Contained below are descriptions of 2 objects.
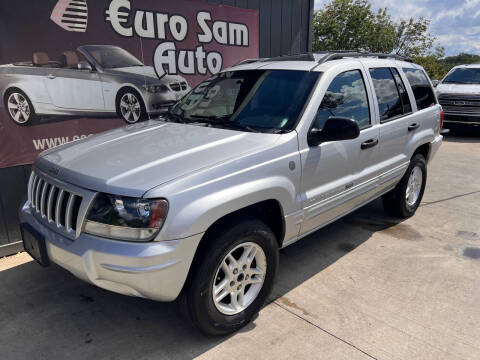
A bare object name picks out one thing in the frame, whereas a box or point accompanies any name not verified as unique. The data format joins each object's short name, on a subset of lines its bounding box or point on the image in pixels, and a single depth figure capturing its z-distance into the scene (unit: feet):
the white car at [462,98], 34.22
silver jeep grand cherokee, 7.36
